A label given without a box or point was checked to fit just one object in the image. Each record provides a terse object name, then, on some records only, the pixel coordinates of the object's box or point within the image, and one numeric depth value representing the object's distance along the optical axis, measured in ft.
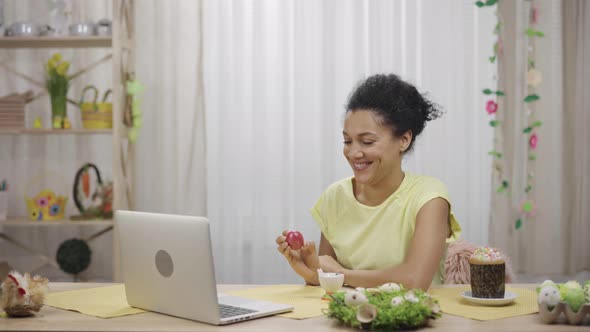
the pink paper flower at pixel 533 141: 13.15
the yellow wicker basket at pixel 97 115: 12.59
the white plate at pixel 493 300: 5.98
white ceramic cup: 6.31
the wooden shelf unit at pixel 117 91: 12.41
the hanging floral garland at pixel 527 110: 13.03
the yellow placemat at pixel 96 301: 5.93
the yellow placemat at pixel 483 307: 5.70
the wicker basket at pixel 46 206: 12.66
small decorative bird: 5.62
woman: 6.97
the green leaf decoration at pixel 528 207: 13.17
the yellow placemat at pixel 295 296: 5.79
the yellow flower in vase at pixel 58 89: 12.70
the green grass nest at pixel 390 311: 5.10
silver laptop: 5.29
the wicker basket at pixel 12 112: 12.63
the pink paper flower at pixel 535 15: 13.12
